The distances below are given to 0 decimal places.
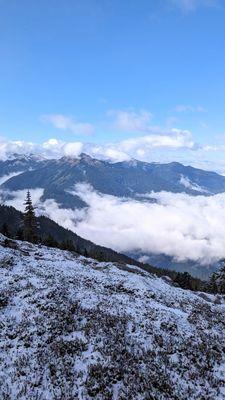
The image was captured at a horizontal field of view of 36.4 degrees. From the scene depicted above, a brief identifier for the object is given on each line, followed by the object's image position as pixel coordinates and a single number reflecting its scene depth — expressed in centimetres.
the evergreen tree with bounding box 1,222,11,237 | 9706
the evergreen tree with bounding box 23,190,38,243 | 8481
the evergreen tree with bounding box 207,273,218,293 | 9931
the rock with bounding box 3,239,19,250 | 5432
